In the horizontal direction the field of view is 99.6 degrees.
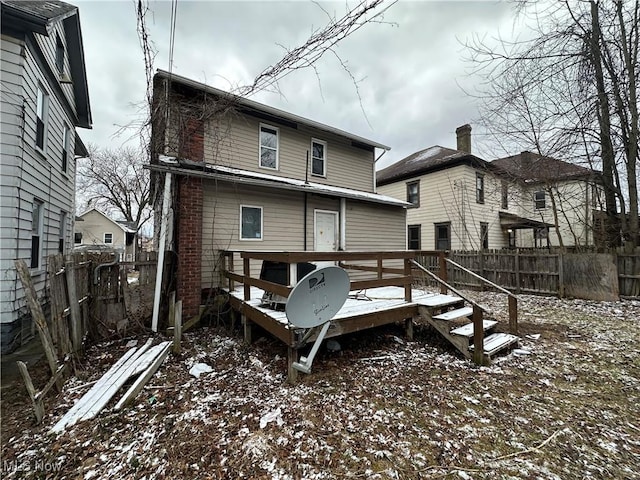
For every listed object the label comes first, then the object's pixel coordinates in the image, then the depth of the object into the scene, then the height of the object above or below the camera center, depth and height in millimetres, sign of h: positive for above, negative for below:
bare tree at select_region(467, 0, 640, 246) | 7777 +5198
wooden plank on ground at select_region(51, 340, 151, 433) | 2752 -1706
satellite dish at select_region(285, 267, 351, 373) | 3025 -603
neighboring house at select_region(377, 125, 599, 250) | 15039 +2629
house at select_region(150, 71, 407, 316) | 6176 +1806
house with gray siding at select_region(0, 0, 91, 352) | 5027 +2414
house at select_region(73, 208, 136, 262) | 31359 +2416
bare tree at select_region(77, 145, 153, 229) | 23191 +6197
